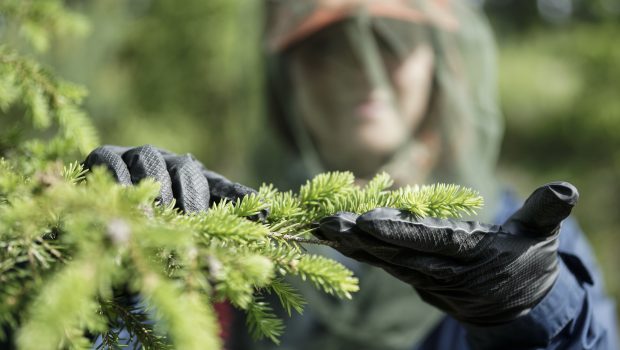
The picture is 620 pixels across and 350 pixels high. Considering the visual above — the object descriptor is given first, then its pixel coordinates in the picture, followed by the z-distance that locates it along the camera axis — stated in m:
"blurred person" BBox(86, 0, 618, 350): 1.58
